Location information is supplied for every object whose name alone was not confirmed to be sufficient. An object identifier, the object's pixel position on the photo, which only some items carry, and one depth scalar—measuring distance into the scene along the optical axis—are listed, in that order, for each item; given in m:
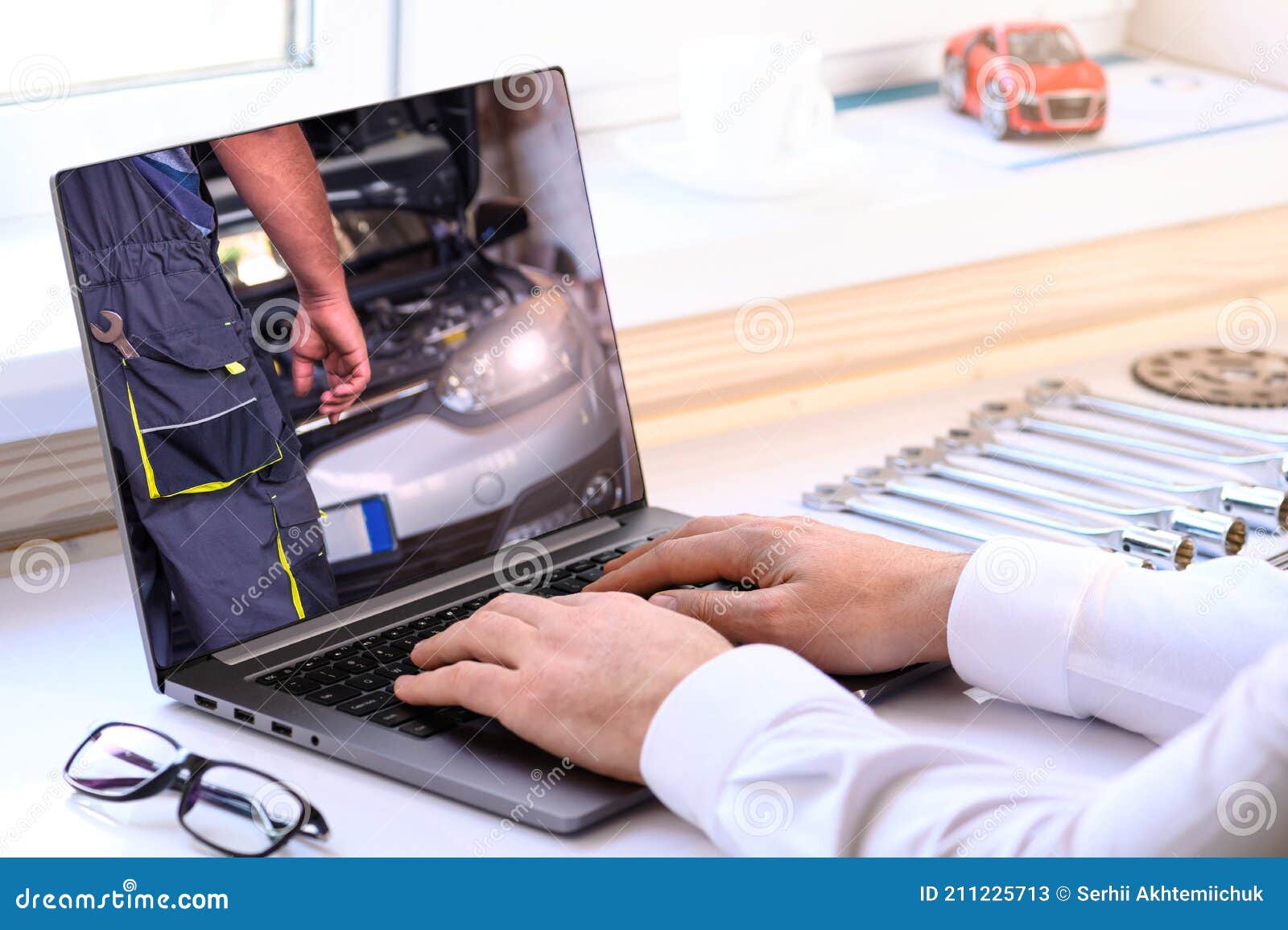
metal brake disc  1.24
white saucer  1.31
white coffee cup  1.29
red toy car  1.44
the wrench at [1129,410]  1.14
